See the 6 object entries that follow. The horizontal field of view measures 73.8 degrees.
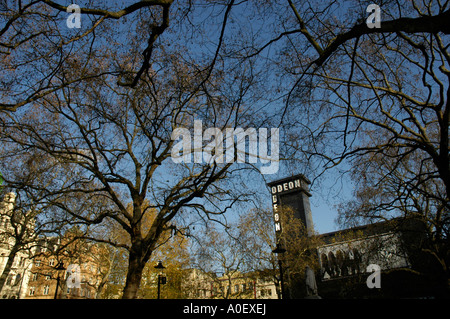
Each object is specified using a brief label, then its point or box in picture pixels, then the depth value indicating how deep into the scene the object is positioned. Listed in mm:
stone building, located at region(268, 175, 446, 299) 18719
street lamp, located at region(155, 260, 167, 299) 16422
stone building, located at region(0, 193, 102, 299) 39075
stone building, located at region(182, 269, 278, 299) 27531
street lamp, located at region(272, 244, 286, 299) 16506
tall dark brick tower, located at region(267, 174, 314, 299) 49875
